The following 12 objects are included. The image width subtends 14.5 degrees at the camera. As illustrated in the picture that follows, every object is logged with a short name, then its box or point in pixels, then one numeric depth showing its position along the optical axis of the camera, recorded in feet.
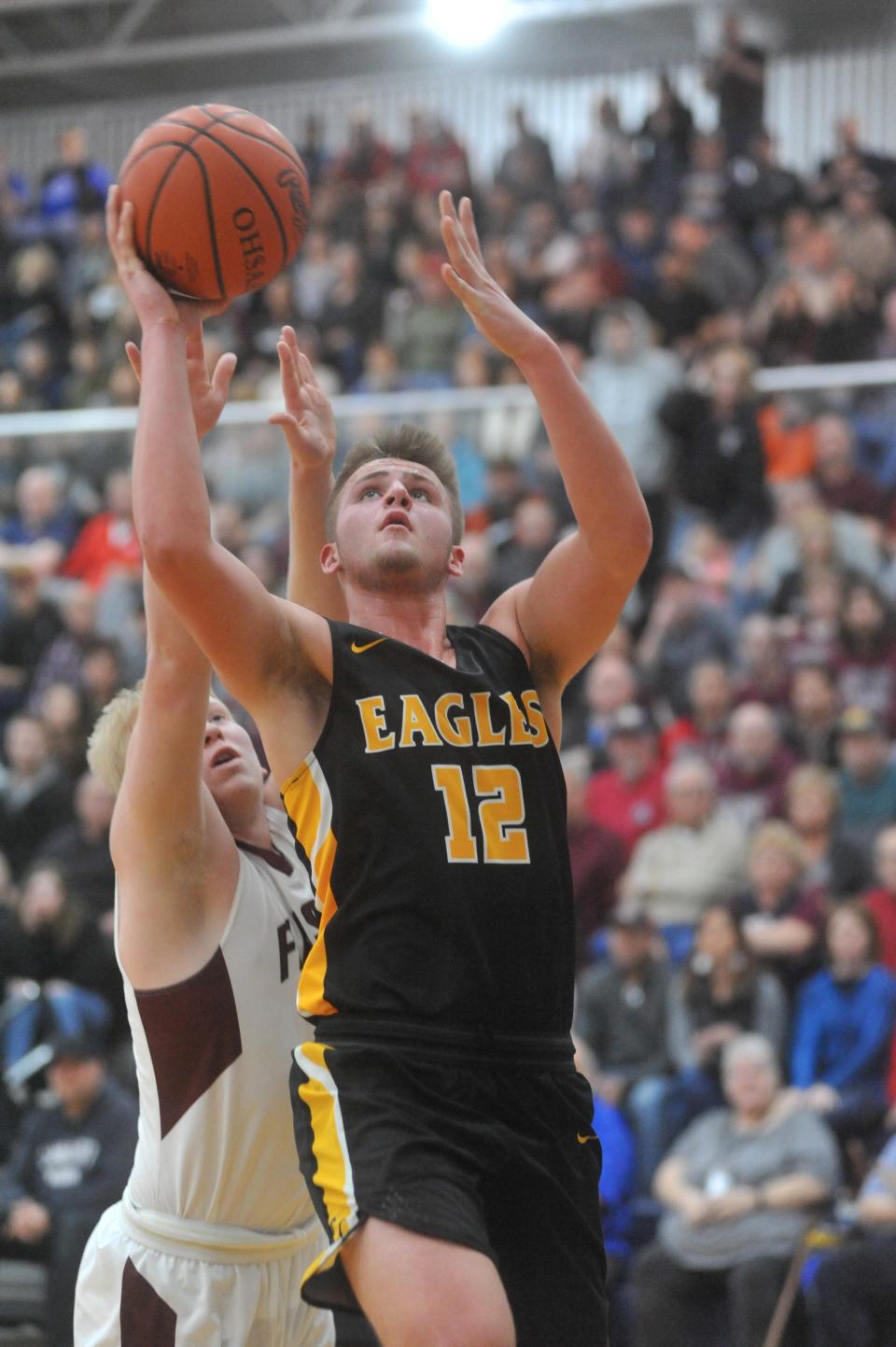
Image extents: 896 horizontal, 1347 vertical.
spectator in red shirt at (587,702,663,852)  61.61
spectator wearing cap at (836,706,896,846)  57.83
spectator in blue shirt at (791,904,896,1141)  49.89
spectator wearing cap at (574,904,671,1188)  53.04
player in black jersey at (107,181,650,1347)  21.06
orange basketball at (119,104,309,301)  24.22
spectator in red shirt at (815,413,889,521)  65.78
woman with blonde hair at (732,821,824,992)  52.94
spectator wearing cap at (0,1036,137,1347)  51.73
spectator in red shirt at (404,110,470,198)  103.85
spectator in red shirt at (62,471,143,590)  78.71
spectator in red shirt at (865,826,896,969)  52.26
